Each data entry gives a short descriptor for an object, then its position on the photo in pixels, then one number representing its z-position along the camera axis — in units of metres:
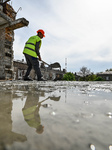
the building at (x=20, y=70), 22.45
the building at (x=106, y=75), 44.22
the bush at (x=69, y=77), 30.30
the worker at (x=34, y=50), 4.47
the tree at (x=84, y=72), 45.14
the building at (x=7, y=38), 6.16
